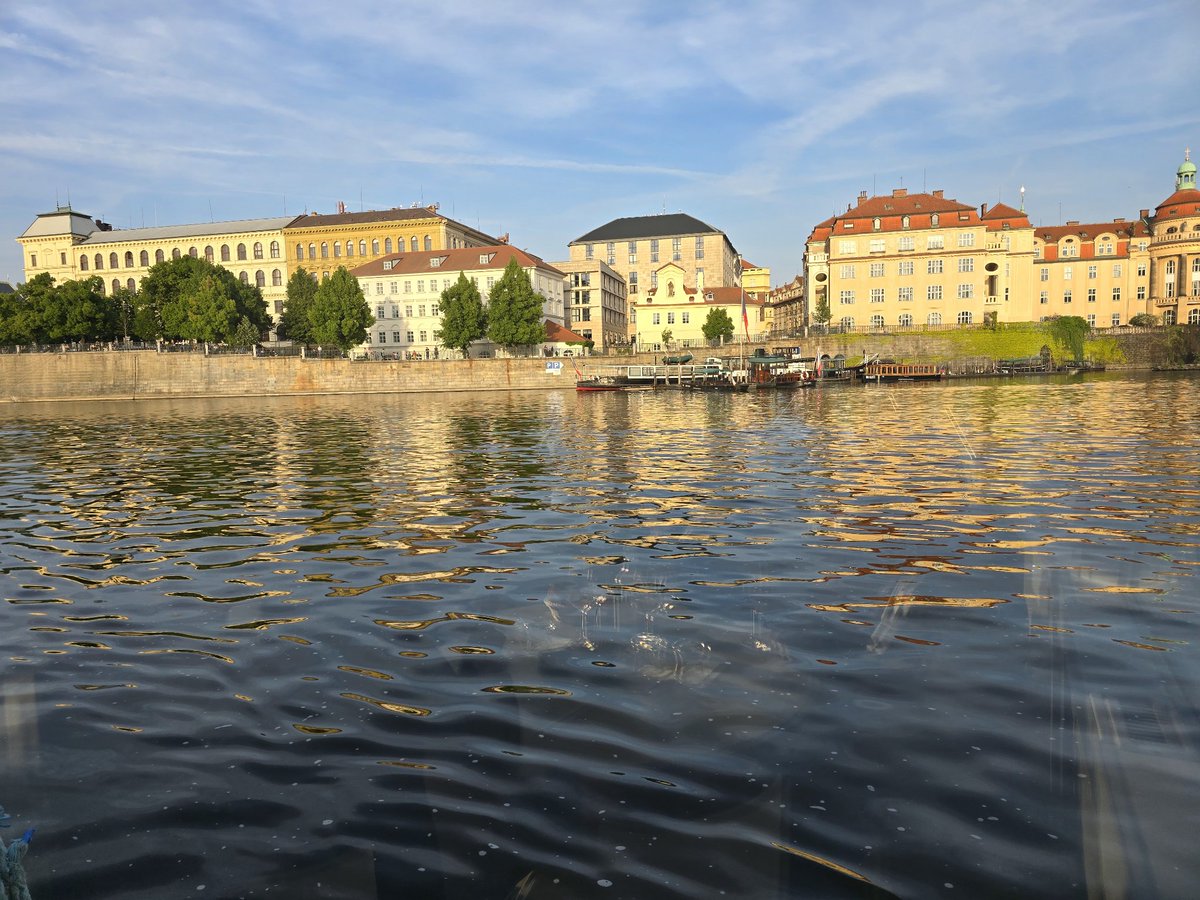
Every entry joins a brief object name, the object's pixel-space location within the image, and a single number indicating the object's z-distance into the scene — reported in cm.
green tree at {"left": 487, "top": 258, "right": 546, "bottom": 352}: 8719
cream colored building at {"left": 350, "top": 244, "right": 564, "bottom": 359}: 9850
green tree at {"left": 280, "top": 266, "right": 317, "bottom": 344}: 9880
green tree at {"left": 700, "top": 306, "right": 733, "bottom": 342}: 10012
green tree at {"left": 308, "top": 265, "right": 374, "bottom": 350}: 8925
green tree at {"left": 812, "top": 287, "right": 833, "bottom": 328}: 10363
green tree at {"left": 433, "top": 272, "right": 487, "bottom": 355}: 8856
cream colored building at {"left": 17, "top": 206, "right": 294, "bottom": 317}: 11969
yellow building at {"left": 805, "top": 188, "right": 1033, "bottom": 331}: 9825
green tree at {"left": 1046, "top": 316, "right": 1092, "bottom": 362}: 9512
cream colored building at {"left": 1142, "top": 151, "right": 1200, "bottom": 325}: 10462
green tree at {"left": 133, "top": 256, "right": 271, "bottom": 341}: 8919
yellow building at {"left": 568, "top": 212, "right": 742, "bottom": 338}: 12888
